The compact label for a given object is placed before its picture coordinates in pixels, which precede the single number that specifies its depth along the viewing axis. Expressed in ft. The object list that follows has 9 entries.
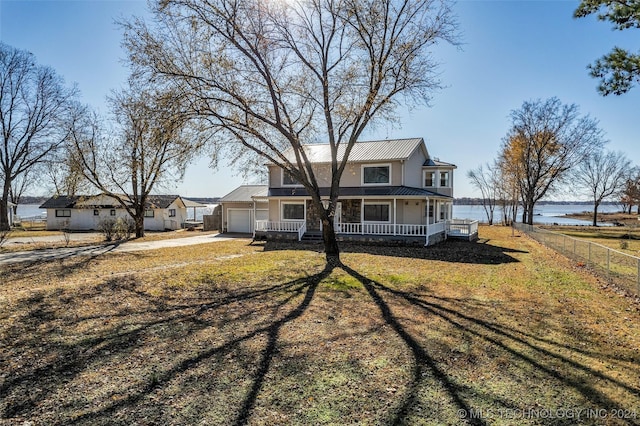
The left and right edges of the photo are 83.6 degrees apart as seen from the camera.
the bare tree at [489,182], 163.64
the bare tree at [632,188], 152.76
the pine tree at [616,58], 24.86
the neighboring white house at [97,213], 115.24
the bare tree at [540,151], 112.98
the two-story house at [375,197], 65.10
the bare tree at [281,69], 40.96
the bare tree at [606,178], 161.27
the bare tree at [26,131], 98.84
